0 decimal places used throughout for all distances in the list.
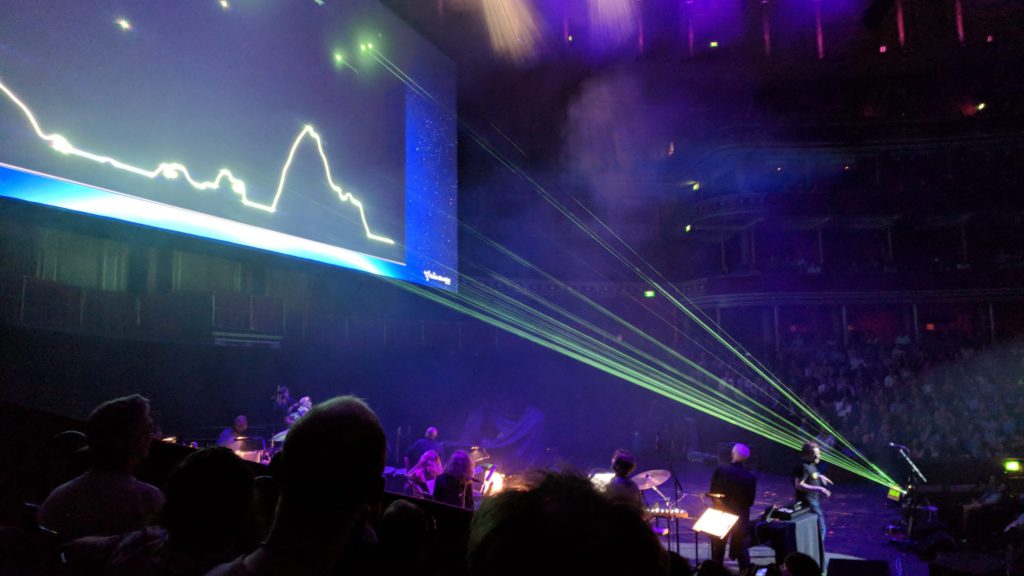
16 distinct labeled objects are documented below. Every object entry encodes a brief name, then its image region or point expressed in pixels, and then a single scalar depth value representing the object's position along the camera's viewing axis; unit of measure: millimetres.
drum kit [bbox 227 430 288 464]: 8177
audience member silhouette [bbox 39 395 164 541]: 2137
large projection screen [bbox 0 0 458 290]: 5090
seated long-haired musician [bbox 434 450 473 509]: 5902
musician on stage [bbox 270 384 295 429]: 10711
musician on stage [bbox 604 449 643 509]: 6125
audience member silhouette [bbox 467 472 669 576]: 748
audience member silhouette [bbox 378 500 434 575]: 1516
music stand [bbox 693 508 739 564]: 5852
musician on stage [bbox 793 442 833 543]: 7246
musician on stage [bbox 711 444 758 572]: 6910
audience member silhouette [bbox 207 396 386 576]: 1156
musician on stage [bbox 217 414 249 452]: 8727
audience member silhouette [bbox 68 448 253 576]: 1470
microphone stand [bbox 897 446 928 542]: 8484
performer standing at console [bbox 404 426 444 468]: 9734
